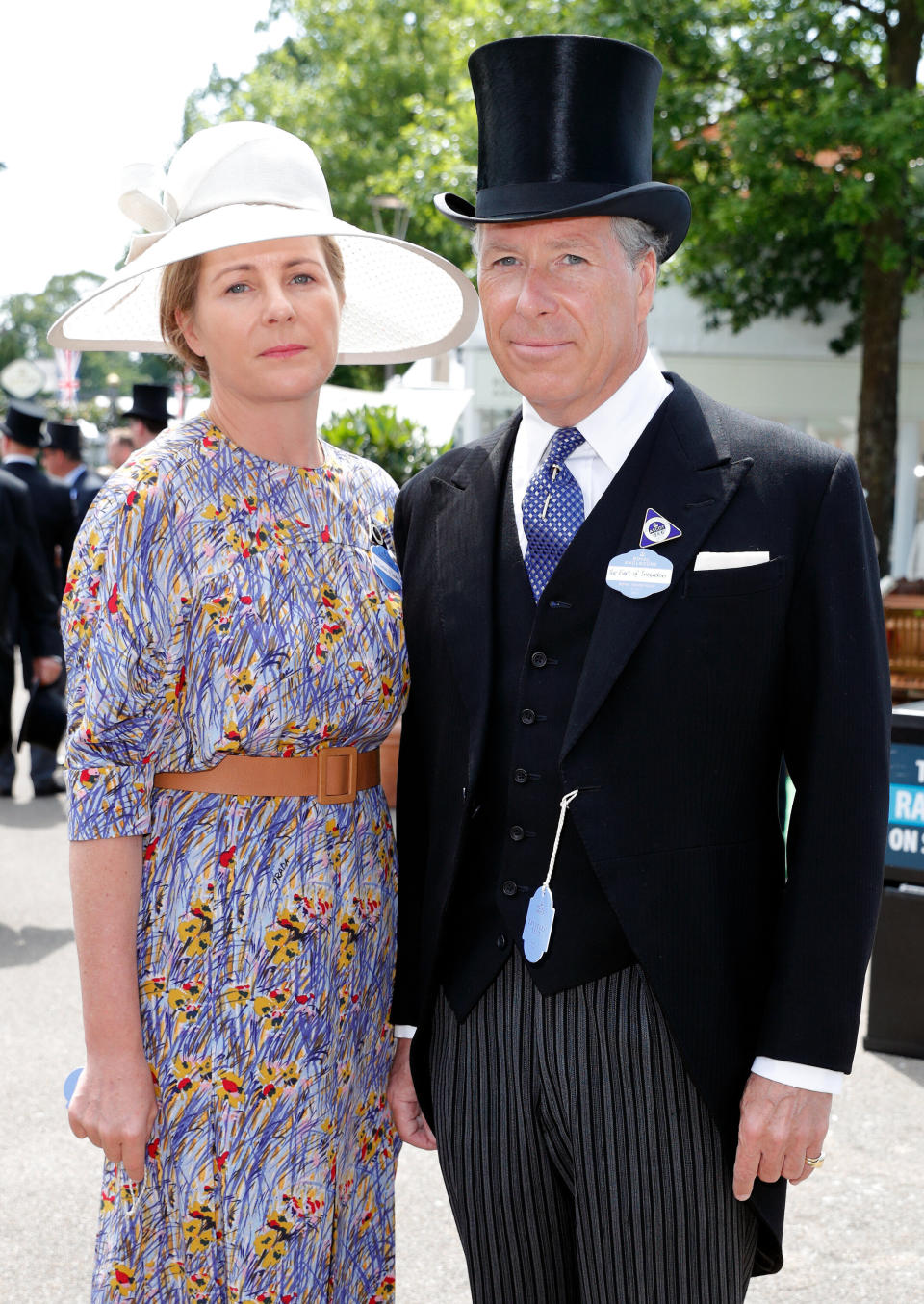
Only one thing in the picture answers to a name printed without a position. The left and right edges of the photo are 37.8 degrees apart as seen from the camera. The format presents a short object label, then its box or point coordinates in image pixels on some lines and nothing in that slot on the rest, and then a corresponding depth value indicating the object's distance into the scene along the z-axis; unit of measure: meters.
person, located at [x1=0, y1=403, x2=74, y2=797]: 8.48
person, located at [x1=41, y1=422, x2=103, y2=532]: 9.41
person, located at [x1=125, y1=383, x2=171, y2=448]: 8.18
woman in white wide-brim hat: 1.93
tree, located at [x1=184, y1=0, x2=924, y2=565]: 11.18
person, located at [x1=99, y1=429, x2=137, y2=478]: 9.34
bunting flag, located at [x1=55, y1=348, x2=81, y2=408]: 24.64
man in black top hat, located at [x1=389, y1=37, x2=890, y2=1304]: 1.78
